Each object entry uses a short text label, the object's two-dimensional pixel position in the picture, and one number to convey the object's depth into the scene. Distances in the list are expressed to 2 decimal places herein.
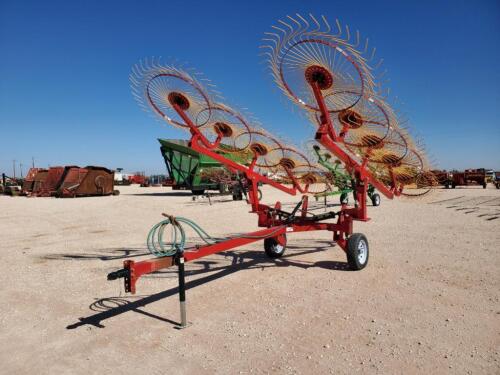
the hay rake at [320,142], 5.11
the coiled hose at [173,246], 4.28
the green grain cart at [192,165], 23.77
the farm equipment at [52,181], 28.98
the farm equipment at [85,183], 27.70
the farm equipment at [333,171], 11.73
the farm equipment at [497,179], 34.18
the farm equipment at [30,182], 31.05
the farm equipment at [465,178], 35.35
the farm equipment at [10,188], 31.77
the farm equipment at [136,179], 70.51
